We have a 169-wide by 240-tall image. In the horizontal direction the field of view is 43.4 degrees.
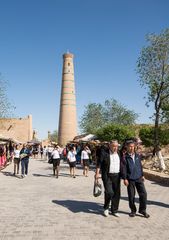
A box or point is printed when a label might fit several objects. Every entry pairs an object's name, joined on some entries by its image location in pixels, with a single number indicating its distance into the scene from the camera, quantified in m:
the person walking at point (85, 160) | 11.12
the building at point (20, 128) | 40.22
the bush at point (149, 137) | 21.50
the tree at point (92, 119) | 37.01
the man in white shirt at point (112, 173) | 5.00
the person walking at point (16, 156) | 11.28
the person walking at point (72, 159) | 10.77
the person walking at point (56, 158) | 10.76
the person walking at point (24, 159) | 10.78
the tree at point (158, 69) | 14.36
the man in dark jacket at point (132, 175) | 4.94
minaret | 39.81
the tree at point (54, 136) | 81.53
